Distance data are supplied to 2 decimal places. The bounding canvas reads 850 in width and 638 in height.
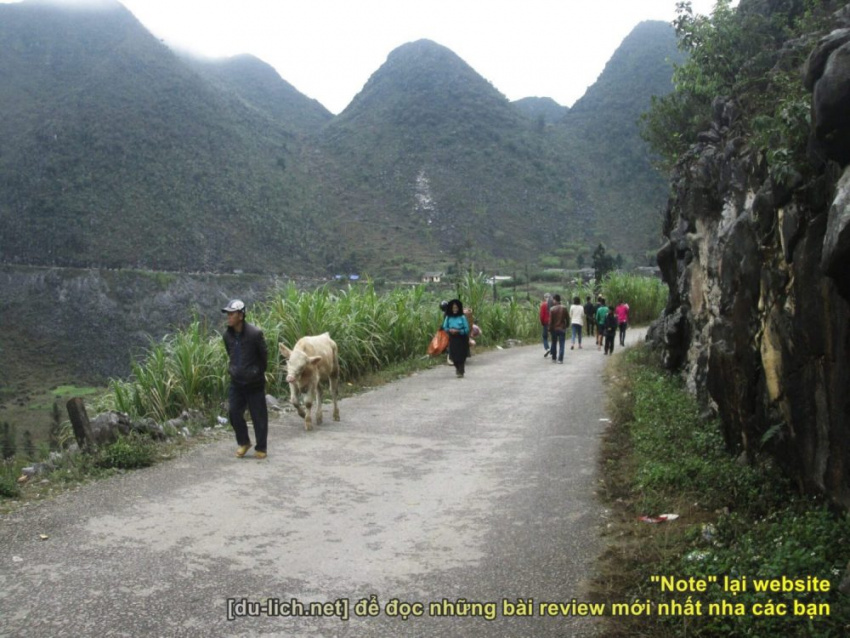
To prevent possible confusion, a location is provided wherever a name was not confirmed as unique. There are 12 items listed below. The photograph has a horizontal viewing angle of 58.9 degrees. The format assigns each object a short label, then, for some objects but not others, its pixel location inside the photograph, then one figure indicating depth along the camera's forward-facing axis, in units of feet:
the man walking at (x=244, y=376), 27.43
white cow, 31.96
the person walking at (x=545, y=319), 66.80
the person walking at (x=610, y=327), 69.62
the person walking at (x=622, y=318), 78.28
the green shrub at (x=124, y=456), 25.48
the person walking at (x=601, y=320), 71.87
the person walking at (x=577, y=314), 72.83
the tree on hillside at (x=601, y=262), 145.28
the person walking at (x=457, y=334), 50.48
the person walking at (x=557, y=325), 61.36
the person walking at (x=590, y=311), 87.23
